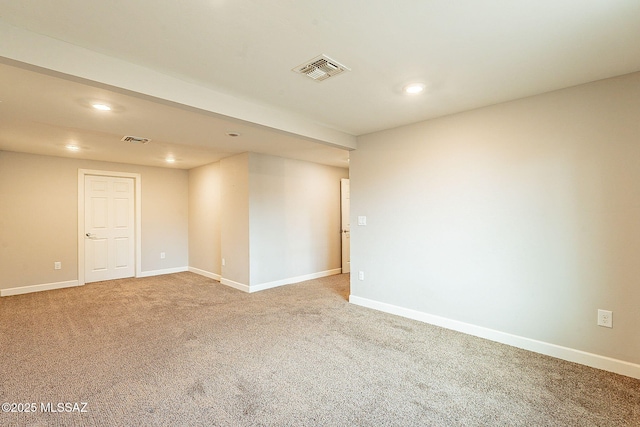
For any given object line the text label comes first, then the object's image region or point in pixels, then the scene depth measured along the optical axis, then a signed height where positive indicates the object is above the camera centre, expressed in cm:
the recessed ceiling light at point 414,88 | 254 +109
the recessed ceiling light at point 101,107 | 281 +103
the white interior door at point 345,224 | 651 -24
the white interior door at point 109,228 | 565 -26
